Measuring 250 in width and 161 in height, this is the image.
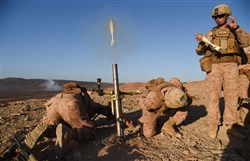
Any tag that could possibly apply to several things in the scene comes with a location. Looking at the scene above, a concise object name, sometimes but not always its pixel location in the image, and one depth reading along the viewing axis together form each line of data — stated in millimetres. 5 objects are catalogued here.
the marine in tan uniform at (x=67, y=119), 2733
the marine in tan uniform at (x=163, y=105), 3180
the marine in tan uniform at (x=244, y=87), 3787
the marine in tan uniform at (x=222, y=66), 3410
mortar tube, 3057
